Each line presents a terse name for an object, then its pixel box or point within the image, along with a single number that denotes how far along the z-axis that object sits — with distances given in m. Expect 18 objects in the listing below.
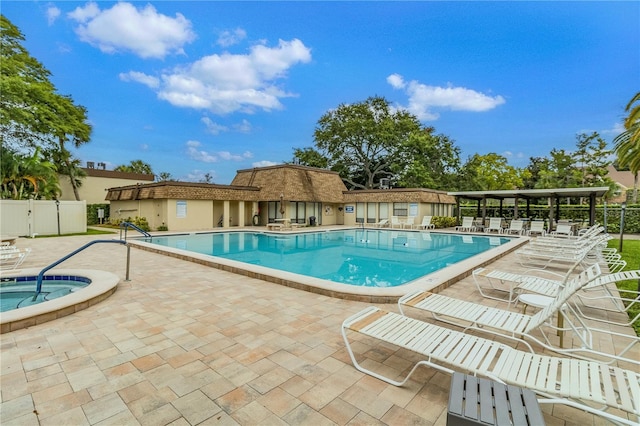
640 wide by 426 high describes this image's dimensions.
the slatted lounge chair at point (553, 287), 3.16
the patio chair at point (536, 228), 17.70
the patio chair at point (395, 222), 22.45
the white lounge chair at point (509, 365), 1.91
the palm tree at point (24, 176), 15.58
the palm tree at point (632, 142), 11.24
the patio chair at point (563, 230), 15.87
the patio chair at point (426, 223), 21.68
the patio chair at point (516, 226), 17.88
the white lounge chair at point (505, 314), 2.99
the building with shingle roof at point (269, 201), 19.67
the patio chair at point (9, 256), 7.20
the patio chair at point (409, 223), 22.05
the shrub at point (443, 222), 22.36
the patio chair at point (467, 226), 20.06
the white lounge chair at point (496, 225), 19.23
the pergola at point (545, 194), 15.91
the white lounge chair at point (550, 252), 7.88
